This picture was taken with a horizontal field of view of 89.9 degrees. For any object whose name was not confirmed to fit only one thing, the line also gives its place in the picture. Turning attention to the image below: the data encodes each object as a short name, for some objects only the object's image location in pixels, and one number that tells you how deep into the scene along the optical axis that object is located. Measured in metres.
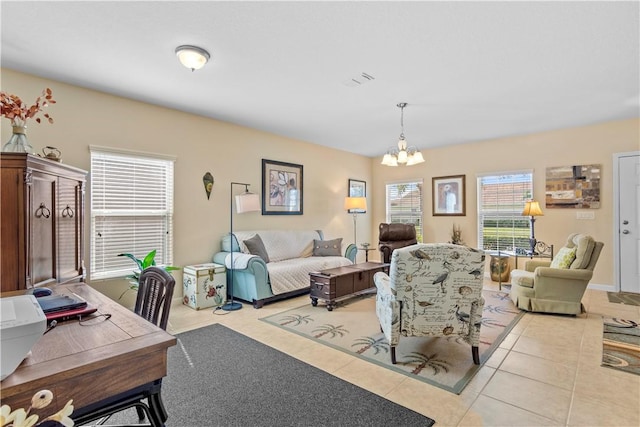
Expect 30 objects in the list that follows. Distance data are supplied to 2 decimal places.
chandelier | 3.87
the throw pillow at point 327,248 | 5.50
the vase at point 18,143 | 2.29
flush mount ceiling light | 2.63
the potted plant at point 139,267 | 3.51
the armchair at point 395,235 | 6.01
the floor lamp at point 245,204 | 4.59
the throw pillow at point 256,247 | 4.59
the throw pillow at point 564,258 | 3.84
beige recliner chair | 3.65
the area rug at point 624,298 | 4.28
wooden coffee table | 4.06
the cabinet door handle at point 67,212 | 2.65
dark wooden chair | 1.05
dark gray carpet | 1.92
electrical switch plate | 5.01
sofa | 4.16
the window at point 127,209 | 3.64
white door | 4.71
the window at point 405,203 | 6.94
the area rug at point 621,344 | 2.56
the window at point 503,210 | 5.66
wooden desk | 0.88
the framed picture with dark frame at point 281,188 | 5.44
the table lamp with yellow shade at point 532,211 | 4.96
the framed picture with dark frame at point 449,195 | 6.30
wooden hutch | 2.13
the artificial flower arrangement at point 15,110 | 2.23
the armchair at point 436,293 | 2.45
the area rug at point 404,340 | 2.48
